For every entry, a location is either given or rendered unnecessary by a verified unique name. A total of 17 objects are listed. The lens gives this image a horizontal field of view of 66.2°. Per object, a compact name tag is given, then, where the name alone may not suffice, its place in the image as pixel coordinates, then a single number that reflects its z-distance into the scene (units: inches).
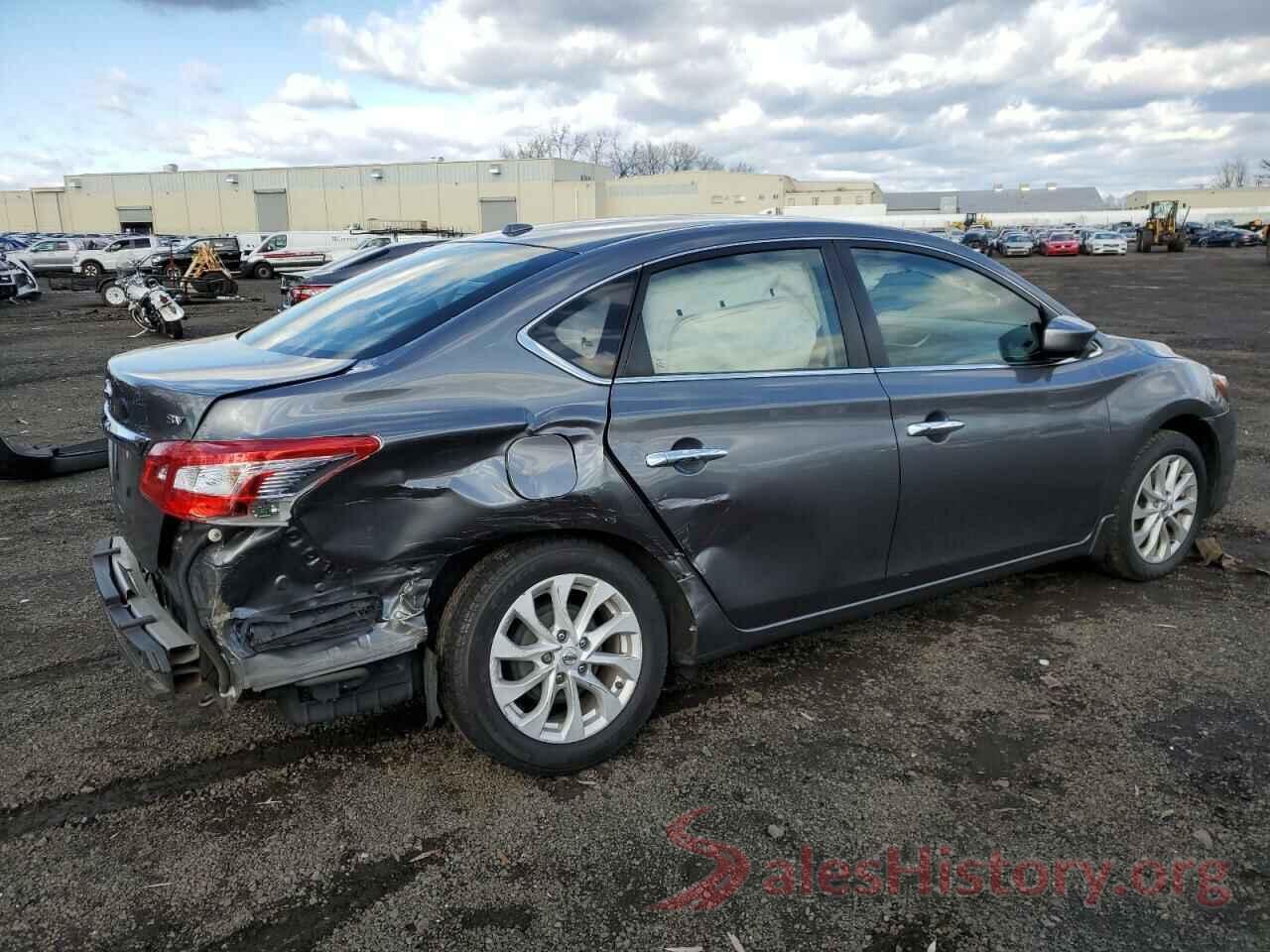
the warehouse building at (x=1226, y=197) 3961.6
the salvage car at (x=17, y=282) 951.6
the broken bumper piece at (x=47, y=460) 268.8
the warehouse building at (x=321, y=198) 2677.2
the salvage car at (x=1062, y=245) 2096.5
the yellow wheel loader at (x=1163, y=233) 2059.5
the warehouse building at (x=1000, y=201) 4574.3
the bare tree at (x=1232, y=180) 5226.4
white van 1312.7
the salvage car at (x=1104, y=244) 2059.5
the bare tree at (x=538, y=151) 4138.8
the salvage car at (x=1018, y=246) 2094.6
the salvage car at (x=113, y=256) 1350.1
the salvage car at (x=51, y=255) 1445.6
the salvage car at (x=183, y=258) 1037.2
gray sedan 103.7
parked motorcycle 641.0
